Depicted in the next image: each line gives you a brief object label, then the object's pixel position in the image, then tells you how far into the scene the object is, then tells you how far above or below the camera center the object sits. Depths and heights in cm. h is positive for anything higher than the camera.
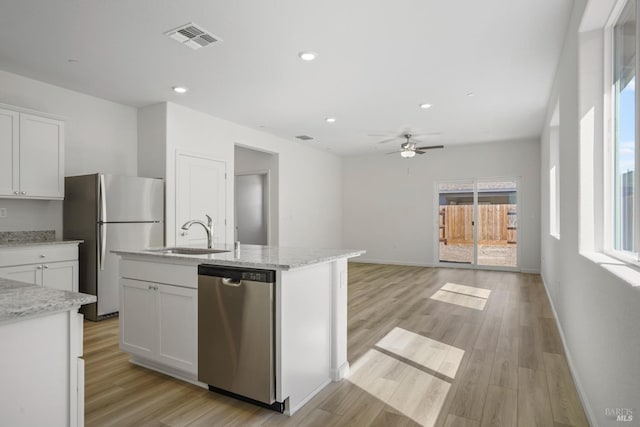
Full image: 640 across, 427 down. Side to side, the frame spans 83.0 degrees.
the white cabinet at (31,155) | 363 +65
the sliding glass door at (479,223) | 768 -13
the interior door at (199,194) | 502 +33
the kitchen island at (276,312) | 210 -64
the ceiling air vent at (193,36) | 295 +154
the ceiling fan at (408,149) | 657 +123
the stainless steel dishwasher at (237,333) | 207 -70
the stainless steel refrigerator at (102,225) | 409 -10
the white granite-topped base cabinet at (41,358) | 109 -46
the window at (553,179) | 497 +55
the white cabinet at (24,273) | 345 -56
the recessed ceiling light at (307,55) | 343 +155
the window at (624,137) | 176 +43
